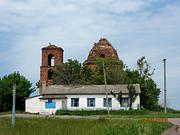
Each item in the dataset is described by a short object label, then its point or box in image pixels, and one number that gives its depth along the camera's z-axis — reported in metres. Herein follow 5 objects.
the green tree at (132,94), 58.95
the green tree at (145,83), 68.31
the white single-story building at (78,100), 60.34
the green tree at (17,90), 65.12
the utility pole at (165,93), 60.06
